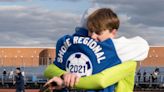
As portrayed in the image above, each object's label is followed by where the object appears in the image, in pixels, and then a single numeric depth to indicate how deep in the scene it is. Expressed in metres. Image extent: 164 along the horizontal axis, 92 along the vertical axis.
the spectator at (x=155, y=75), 36.08
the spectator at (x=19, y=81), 20.88
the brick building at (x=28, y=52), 91.07
